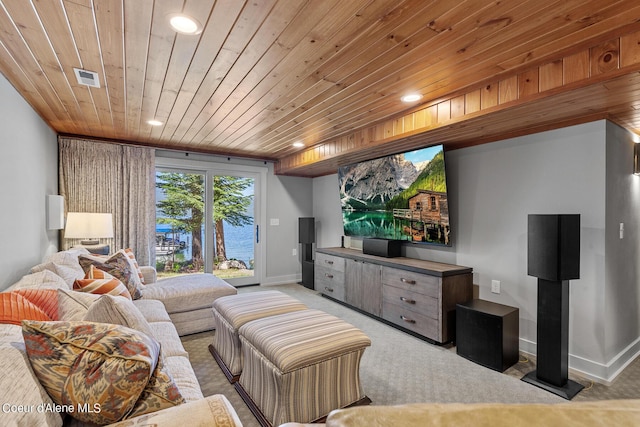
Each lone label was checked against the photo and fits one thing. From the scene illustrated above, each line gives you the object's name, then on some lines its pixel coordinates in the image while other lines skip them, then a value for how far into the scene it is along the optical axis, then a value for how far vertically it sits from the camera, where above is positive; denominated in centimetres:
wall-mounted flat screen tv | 330 +19
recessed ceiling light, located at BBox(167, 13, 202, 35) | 150 +98
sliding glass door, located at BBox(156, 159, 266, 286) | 478 -14
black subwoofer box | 252 -107
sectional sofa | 93 -54
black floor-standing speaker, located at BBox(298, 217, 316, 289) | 542 -50
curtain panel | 394 +35
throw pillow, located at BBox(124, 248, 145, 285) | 328 -55
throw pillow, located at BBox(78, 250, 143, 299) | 274 -52
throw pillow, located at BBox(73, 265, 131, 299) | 211 -54
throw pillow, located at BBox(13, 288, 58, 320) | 150 -45
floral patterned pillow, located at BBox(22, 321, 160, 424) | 99 -53
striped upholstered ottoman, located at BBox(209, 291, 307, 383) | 235 -82
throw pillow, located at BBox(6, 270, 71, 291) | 184 -45
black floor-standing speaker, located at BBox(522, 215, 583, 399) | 218 -57
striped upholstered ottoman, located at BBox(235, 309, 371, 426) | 175 -96
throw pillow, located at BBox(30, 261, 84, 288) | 226 -45
